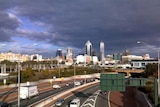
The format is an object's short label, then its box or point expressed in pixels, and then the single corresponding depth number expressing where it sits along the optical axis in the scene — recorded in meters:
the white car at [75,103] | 24.61
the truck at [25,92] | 30.06
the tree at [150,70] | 48.31
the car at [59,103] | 25.51
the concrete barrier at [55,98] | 24.37
